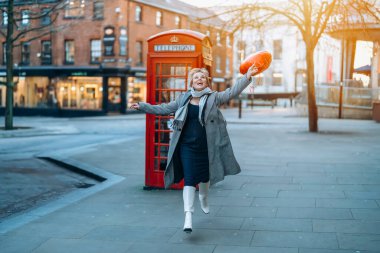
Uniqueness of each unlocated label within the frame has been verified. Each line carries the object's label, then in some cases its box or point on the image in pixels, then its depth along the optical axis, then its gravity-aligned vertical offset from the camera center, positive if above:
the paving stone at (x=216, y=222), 6.78 -1.68
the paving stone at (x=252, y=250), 5.64 -1.64
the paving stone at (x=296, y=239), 5.84 -1.63
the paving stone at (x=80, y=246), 5.84 -1.72
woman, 6.51 -0.58
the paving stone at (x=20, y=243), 5.91 -1.74
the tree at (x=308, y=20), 19.22 +2.38
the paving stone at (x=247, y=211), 7.36 -1.67
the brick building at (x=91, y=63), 40.97 +1.61
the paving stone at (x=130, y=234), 6.25 -1.70
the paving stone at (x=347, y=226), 6.39 -1.61
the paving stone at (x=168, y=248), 5.74 -1.68
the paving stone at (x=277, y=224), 6.57 -1.65
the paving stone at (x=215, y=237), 6.07 -1.67
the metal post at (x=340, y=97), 30.73 -0.49
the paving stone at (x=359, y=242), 5.68 -1.60
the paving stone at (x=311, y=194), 8.53 -1.64
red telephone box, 8.88 +0.29
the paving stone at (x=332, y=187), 9.11 -1.63
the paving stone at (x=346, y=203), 7.77 -1.62
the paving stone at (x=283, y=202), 7.93 -1.65
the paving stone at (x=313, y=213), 7.15 -1.63
